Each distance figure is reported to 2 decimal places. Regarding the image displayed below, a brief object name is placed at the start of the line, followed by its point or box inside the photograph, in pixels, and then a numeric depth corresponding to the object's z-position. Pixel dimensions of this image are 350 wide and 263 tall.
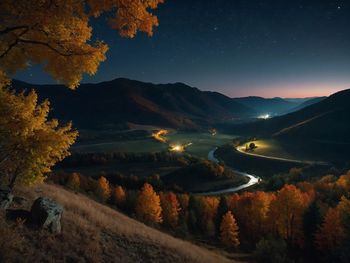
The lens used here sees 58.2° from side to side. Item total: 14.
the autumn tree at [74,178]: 120.48
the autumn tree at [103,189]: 108.53
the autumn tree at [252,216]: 90.81
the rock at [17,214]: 16.70
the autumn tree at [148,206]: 92.25
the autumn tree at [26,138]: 16.39
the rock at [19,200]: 20.30
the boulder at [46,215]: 16.78
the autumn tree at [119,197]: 114.79
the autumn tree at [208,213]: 92.66
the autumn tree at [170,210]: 102.56
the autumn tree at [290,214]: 78.88
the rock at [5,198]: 17.75
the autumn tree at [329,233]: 72.31
